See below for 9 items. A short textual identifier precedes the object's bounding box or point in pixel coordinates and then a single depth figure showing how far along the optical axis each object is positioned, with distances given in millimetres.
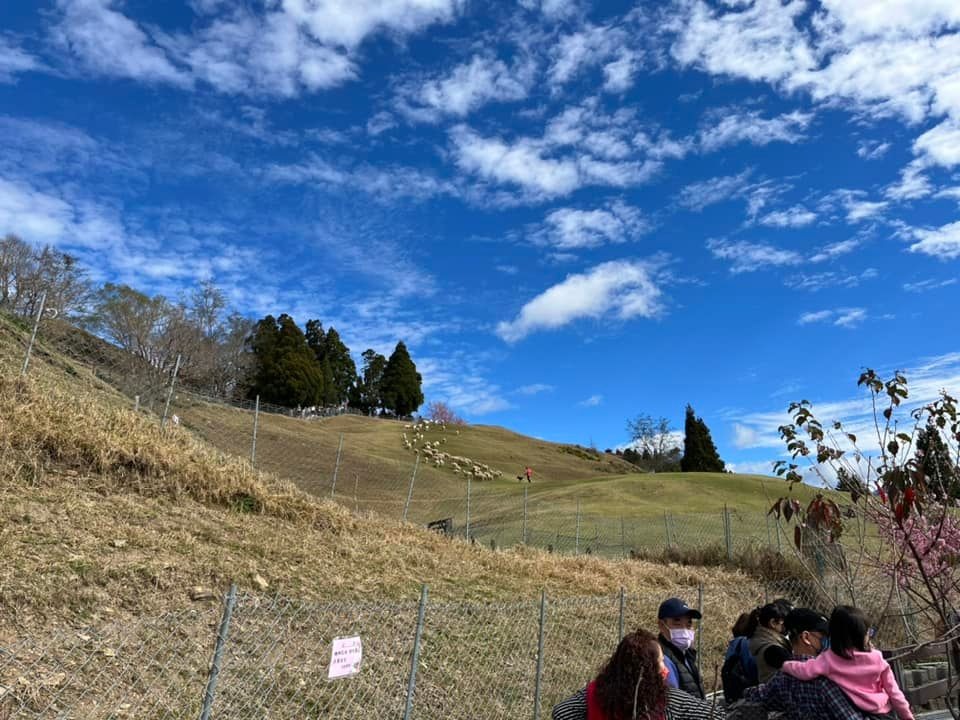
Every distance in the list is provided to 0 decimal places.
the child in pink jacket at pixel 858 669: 3037
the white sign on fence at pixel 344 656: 3305
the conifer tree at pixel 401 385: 81250
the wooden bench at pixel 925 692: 6761
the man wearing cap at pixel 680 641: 3748
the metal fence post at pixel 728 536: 13820
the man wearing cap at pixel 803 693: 3049
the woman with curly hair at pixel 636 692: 2445
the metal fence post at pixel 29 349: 8733
